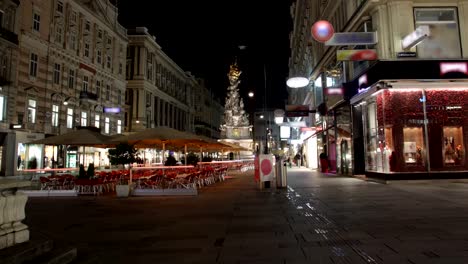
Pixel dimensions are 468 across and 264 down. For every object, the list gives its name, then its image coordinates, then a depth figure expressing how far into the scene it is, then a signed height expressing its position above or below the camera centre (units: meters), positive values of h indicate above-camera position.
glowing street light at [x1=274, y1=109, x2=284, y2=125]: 37.61 +5.15
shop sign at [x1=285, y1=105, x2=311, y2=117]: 28.66 +4.28
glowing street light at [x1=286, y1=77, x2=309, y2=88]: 26.66 +6.23
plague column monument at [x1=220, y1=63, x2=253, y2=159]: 55.44 +6.94
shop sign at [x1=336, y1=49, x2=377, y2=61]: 17.42 +5.41
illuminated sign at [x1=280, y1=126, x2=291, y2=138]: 42.94 +3.80
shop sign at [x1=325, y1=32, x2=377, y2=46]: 17.22 +6.12
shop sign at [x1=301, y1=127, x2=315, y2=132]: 33.54 +3.31
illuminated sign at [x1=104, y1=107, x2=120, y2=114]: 40.94 +6.50
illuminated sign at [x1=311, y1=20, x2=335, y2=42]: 16.89 +6.36
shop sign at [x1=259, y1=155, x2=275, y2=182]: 16.23 -0.22
